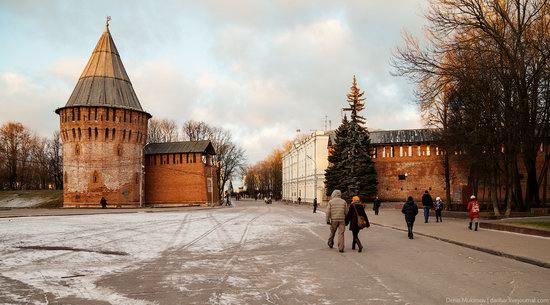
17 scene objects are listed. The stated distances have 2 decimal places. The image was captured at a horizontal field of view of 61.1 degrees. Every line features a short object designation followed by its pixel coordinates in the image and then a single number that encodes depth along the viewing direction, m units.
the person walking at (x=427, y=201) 24.58
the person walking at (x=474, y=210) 19.45
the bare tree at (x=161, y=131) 84.50
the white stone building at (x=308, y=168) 68.31
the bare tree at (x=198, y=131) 84.75
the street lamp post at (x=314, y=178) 66.12
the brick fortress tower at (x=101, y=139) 55.03
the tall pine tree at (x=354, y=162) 52.22
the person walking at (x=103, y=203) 50.87
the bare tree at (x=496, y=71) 24.25
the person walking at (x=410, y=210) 16.11
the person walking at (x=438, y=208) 25.80
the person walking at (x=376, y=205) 34.57
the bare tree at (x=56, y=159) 86.25
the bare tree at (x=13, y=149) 75.56
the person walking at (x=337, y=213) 12.50
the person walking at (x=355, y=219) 12.61
